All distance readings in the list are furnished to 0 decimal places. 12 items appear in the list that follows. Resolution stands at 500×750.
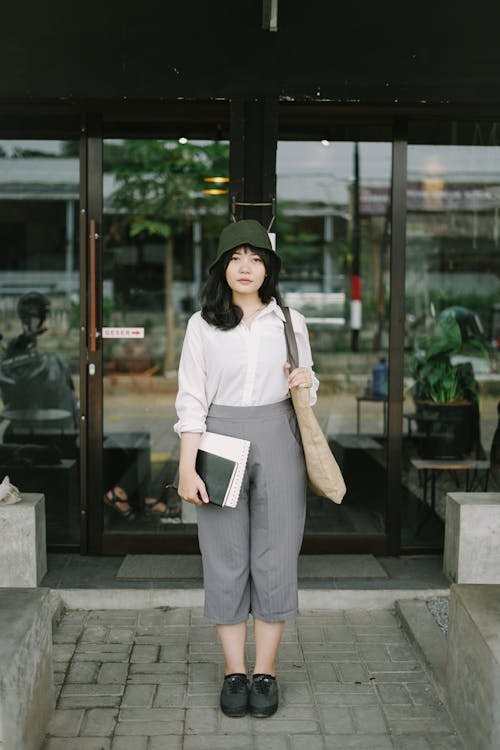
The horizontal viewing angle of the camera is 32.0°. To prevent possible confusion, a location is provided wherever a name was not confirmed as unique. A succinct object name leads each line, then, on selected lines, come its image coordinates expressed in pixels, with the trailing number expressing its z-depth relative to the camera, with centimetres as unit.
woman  316
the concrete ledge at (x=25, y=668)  260
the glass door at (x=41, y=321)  548
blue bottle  665
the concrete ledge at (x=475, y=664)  270
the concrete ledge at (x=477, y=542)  433
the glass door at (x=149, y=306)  511
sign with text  496
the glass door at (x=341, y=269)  669
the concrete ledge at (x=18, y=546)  420
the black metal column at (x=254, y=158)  446
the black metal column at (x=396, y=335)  479
